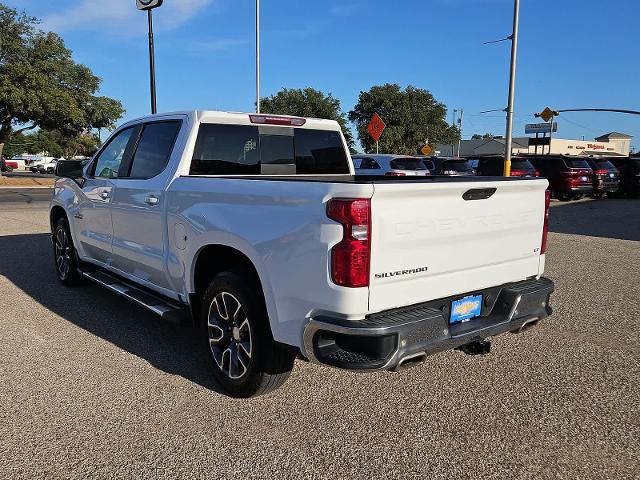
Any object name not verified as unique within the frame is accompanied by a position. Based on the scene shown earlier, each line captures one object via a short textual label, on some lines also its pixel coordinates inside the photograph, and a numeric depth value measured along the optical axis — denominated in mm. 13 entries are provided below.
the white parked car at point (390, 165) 16406
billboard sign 71381
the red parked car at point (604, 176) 21297
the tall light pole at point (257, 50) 24891
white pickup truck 2811
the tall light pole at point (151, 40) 12656
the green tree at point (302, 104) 49750
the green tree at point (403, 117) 59812
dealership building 82750
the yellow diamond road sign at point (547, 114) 30984
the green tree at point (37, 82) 26281
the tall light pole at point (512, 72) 19016
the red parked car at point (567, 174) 20359
